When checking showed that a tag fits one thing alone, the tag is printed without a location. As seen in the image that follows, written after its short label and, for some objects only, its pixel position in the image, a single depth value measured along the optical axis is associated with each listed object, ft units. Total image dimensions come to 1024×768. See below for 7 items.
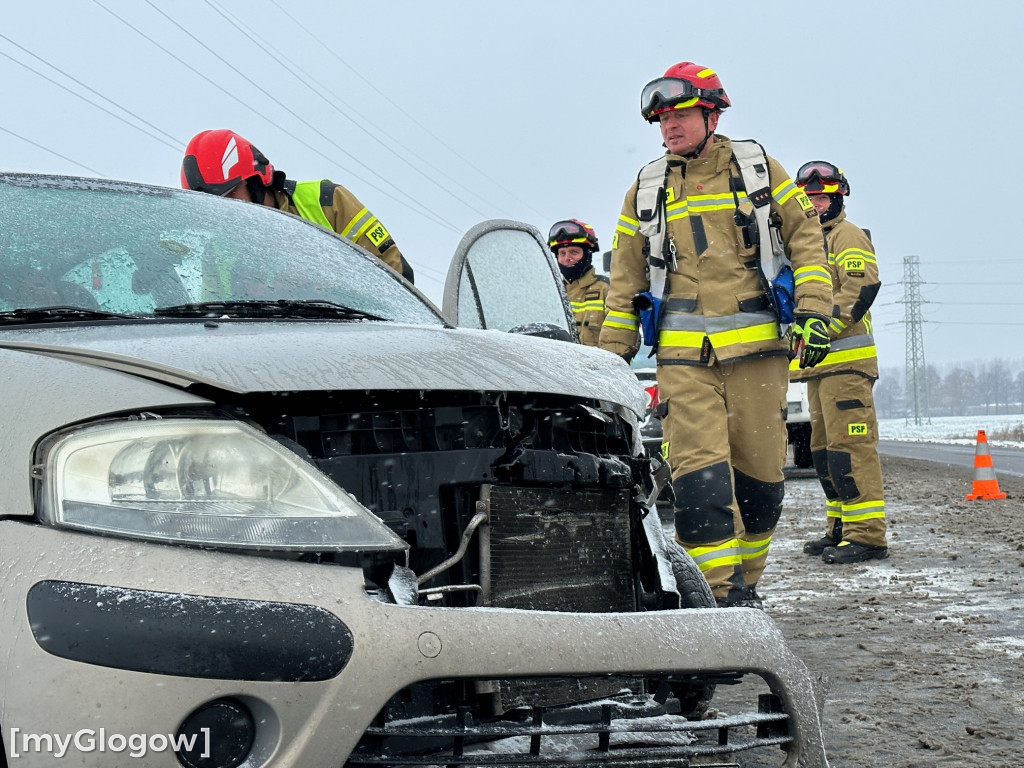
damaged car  5.53
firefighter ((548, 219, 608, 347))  30.50
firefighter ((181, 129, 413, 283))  14.35
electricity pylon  189.26
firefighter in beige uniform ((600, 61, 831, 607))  14.56
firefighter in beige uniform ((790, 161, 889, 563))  22.72
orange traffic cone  33.45
